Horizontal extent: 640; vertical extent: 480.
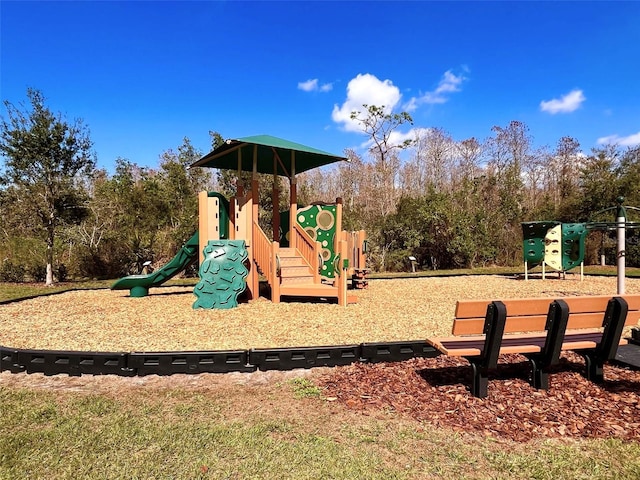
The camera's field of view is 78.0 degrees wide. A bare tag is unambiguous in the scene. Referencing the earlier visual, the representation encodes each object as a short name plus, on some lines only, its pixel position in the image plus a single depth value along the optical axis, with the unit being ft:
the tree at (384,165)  82.69
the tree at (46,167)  38.24
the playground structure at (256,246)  25.67
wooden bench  10.61
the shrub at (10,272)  44.80
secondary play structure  40.09
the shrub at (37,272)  45.34
